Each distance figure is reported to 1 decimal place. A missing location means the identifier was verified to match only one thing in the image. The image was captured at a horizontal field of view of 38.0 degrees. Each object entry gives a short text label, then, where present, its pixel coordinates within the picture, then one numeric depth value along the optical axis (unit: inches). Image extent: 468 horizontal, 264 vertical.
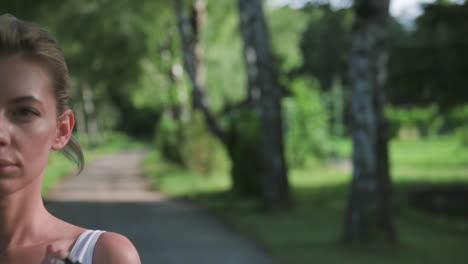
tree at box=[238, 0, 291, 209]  537.0
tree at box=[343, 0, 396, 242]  388.8
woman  49.8
